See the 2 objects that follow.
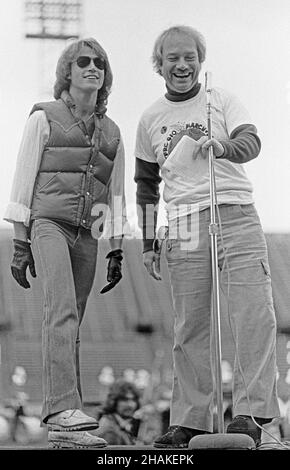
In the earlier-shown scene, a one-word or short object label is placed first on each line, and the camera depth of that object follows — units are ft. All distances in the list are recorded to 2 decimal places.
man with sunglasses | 23.47
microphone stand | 20.89
